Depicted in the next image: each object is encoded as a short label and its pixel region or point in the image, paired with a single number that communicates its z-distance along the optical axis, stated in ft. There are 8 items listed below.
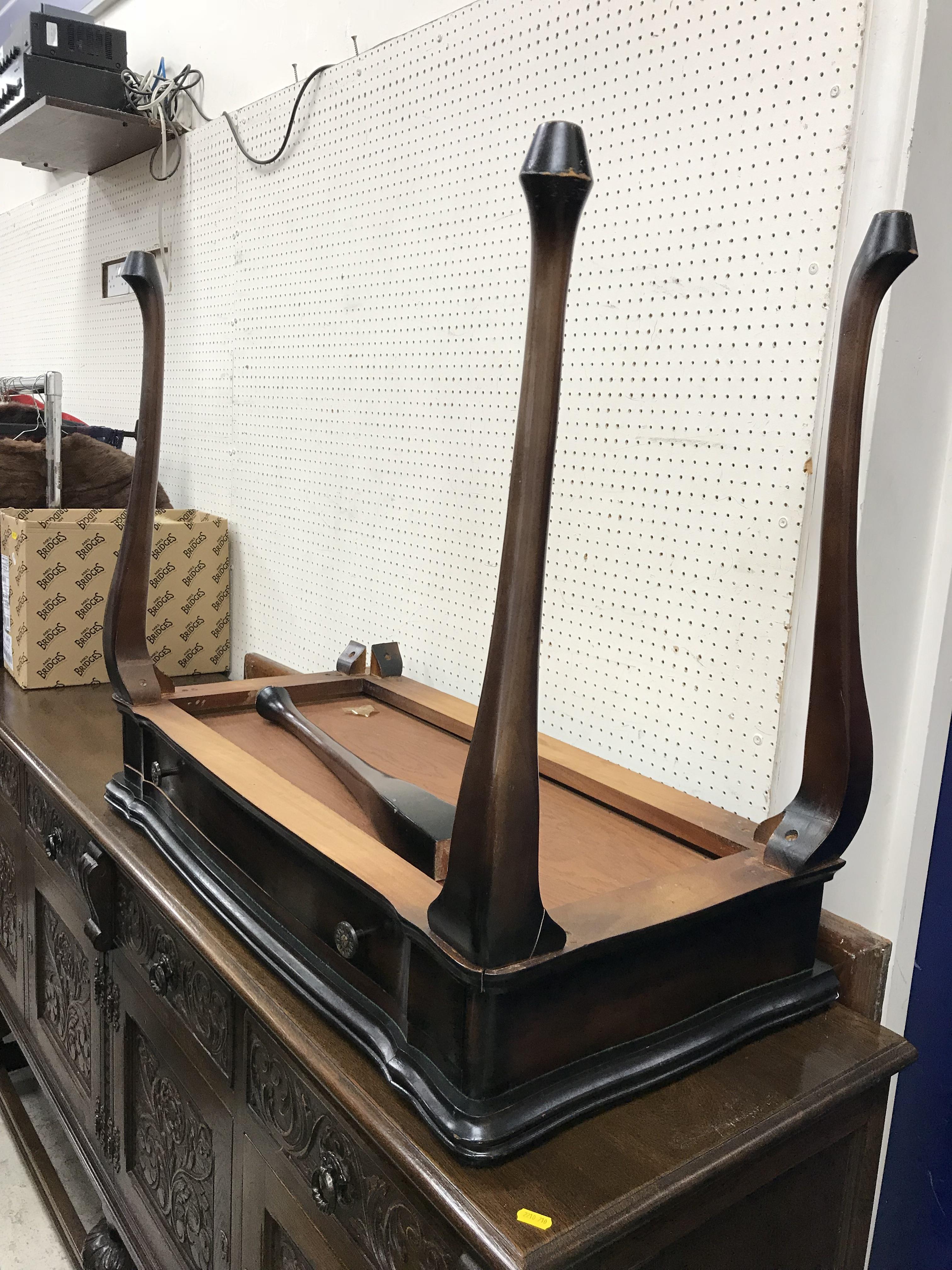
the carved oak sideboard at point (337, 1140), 2.18
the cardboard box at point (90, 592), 6.00
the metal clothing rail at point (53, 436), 6.44
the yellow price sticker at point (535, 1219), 2.02
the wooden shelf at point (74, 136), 7.35
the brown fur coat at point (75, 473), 6.56
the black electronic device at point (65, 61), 7.17
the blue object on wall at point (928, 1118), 3.61
